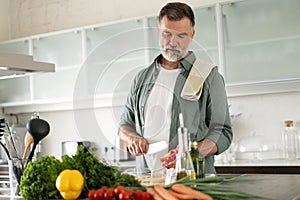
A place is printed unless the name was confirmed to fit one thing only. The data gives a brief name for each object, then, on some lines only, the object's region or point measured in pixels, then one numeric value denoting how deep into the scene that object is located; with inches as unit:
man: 84.3
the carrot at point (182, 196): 49.2
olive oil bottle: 67.0
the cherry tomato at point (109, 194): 51.4
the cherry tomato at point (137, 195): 50.2
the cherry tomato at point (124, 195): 49.6
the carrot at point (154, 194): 50.3
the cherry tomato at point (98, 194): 52.3
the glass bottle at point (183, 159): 62.5
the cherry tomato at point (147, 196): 49.9
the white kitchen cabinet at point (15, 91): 180.2
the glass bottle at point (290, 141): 137.3
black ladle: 79.9
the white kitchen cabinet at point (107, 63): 147.6
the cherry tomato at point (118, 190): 51.0
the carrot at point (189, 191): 49.1
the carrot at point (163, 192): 49.6
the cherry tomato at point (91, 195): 52.8
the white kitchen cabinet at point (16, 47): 181.0
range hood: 95.5
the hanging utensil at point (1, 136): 81.0
